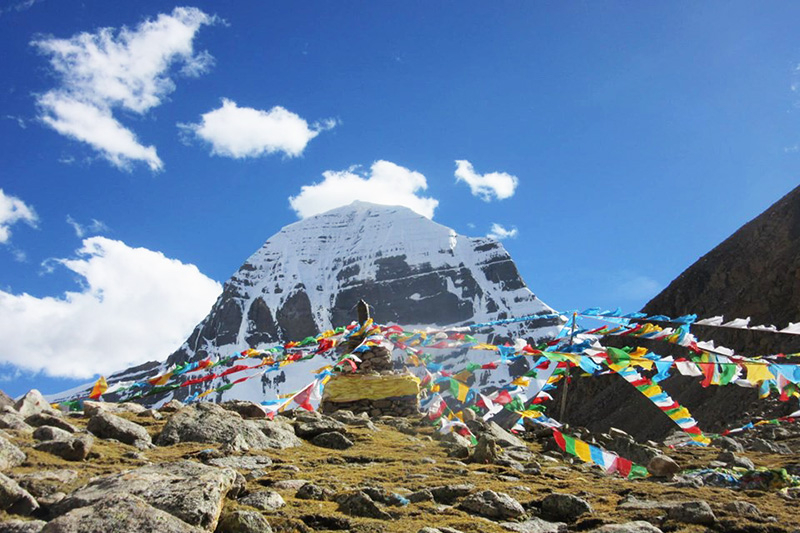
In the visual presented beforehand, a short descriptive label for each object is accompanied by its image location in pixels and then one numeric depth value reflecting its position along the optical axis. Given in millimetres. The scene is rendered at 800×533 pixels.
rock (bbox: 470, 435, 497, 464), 8273
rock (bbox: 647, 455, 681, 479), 8125
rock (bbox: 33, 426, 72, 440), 6723
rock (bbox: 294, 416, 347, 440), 9250
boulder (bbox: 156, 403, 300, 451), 7742
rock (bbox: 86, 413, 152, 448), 7344
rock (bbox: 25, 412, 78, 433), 7691
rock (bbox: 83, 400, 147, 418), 9867
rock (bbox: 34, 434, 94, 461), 6137
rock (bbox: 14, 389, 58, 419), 8430
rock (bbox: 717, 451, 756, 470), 8266
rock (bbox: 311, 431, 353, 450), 8883
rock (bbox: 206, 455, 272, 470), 6566
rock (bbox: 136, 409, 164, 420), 9977
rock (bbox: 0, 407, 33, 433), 6992
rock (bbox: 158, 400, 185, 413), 11328
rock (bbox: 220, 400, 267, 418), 10516
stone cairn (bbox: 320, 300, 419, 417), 15523
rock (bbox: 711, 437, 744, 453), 10503
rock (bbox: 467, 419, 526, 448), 9906
